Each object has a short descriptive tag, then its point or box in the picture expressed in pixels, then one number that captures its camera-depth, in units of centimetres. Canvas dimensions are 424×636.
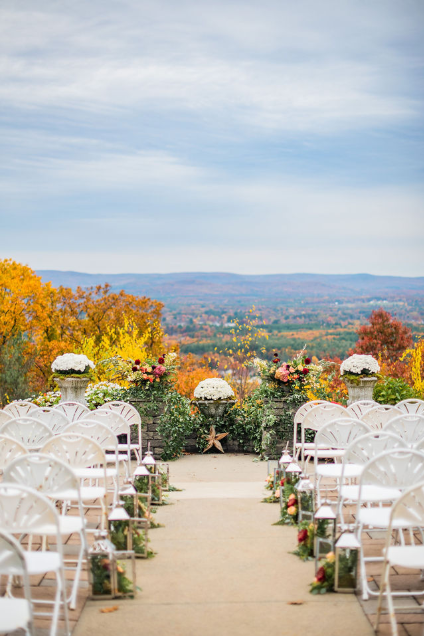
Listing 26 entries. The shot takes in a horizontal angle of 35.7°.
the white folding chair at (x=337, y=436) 510
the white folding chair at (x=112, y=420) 591
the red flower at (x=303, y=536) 449
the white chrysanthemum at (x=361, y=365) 829
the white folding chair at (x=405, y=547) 308
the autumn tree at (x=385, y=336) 2325
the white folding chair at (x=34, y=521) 302
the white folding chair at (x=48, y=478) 348
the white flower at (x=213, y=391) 902
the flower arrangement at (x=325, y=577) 383
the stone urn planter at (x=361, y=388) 841
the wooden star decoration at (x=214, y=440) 909
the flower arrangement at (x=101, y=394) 928
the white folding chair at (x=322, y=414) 620
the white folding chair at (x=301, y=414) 669
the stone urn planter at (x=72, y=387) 852
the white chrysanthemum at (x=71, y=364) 842
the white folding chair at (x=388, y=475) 362
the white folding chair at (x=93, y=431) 496
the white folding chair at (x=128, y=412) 679
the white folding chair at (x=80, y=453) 425
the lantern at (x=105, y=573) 369
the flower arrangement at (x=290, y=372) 855
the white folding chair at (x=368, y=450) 407
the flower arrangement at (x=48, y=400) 958
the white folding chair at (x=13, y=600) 251
